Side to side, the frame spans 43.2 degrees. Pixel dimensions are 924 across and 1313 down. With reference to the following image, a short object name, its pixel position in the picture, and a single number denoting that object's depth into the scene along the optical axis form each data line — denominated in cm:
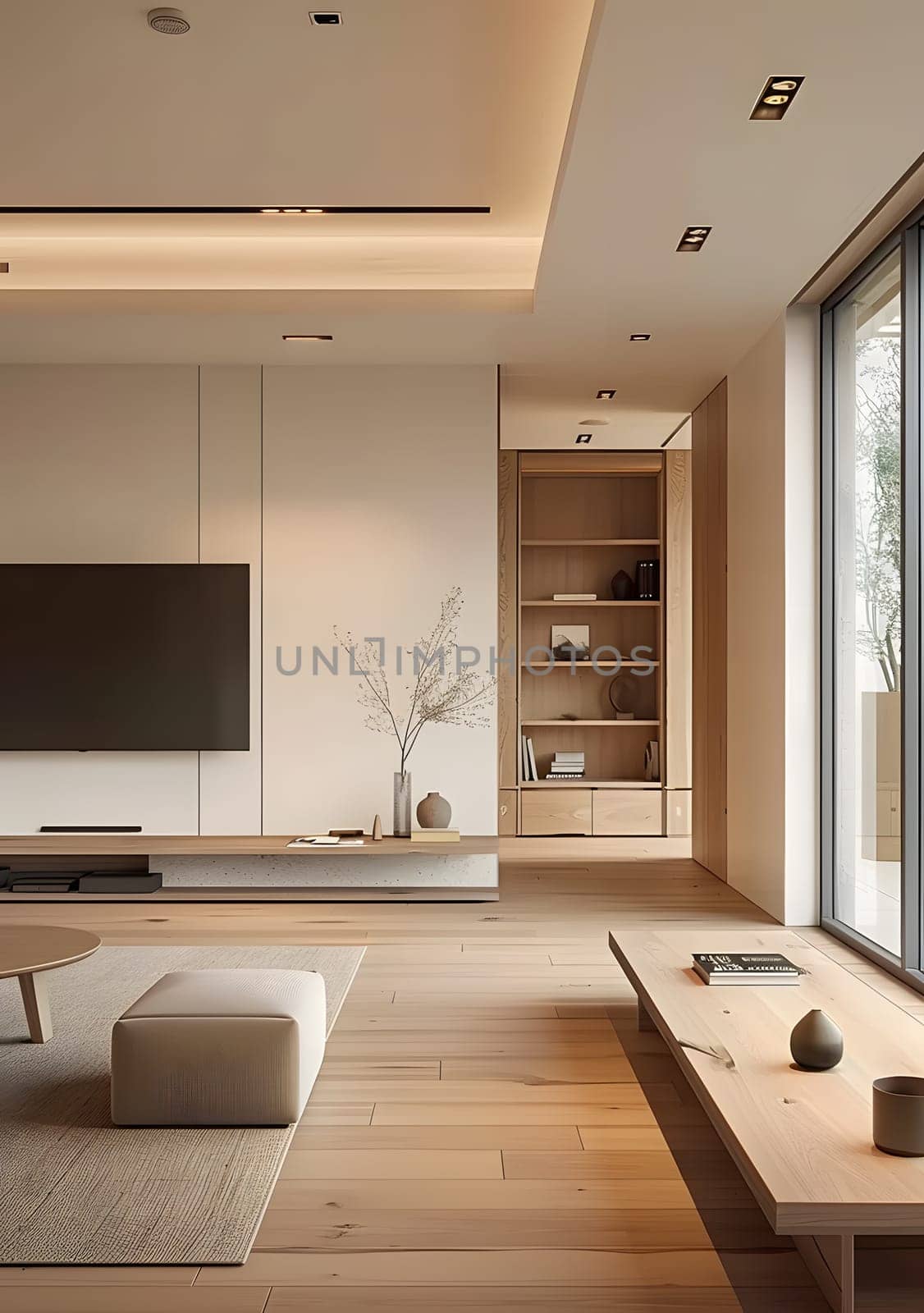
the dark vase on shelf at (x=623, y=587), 845
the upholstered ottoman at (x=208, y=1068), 272
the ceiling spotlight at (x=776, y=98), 314
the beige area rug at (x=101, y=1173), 216
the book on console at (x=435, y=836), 557
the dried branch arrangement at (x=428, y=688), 586
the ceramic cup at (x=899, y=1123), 194
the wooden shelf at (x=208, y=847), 542
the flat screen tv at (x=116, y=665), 584
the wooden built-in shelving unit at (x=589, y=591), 838
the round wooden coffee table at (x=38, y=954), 308
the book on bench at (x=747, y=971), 308
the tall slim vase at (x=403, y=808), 566
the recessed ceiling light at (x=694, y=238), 416
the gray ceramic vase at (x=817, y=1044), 235
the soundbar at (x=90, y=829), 584
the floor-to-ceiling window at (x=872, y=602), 405
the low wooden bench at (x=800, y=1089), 178
